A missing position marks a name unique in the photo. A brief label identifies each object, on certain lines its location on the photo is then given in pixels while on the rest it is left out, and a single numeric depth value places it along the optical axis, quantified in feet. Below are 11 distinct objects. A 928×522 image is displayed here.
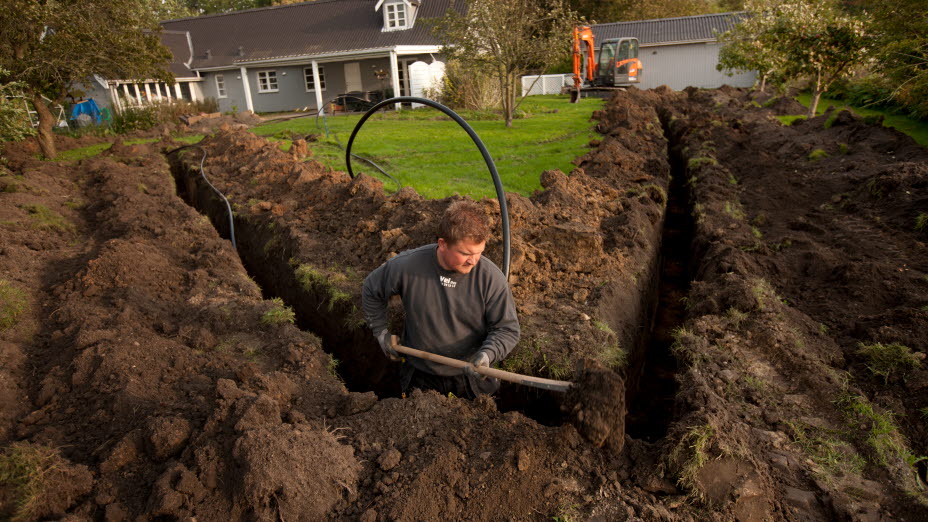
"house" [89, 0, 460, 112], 87.51
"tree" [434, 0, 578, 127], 46.44
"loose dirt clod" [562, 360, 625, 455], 9.50
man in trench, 11.99
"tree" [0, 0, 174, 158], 34.04
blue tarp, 81.46
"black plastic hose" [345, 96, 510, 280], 15.92
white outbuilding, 107.65
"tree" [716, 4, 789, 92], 47.57
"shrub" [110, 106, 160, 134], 60.90
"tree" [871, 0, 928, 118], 28.43
